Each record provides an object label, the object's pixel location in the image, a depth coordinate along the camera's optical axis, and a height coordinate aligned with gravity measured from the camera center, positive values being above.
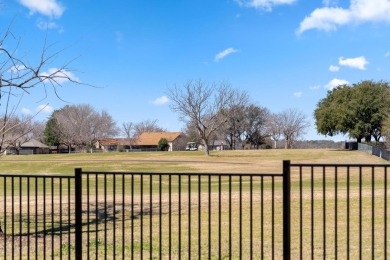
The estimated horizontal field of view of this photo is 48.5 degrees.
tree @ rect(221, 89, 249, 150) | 86.72 +0.35
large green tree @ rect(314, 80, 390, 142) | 65.19 +2.72
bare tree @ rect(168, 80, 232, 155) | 62.03 +2.43
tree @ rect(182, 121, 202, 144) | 91.51 -0.91
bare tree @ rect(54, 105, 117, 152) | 92.44 +1.46
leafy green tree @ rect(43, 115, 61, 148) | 92.44 -0.29
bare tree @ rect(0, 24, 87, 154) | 8.59 +1.06
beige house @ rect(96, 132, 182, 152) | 107.50 -2.84
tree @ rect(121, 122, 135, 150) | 114.05 -0.74
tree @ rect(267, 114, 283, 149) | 98.31 +0.79
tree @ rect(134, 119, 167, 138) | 121.36 +0.92
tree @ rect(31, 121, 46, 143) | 105.94 -0.30
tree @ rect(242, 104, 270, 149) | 92.15 +1.19
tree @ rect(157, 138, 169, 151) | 91.00 -2.93
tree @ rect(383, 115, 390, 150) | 41.62 -0.22
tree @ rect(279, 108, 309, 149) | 100.44 +0.77
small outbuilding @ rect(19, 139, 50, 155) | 95.43 -3.74
